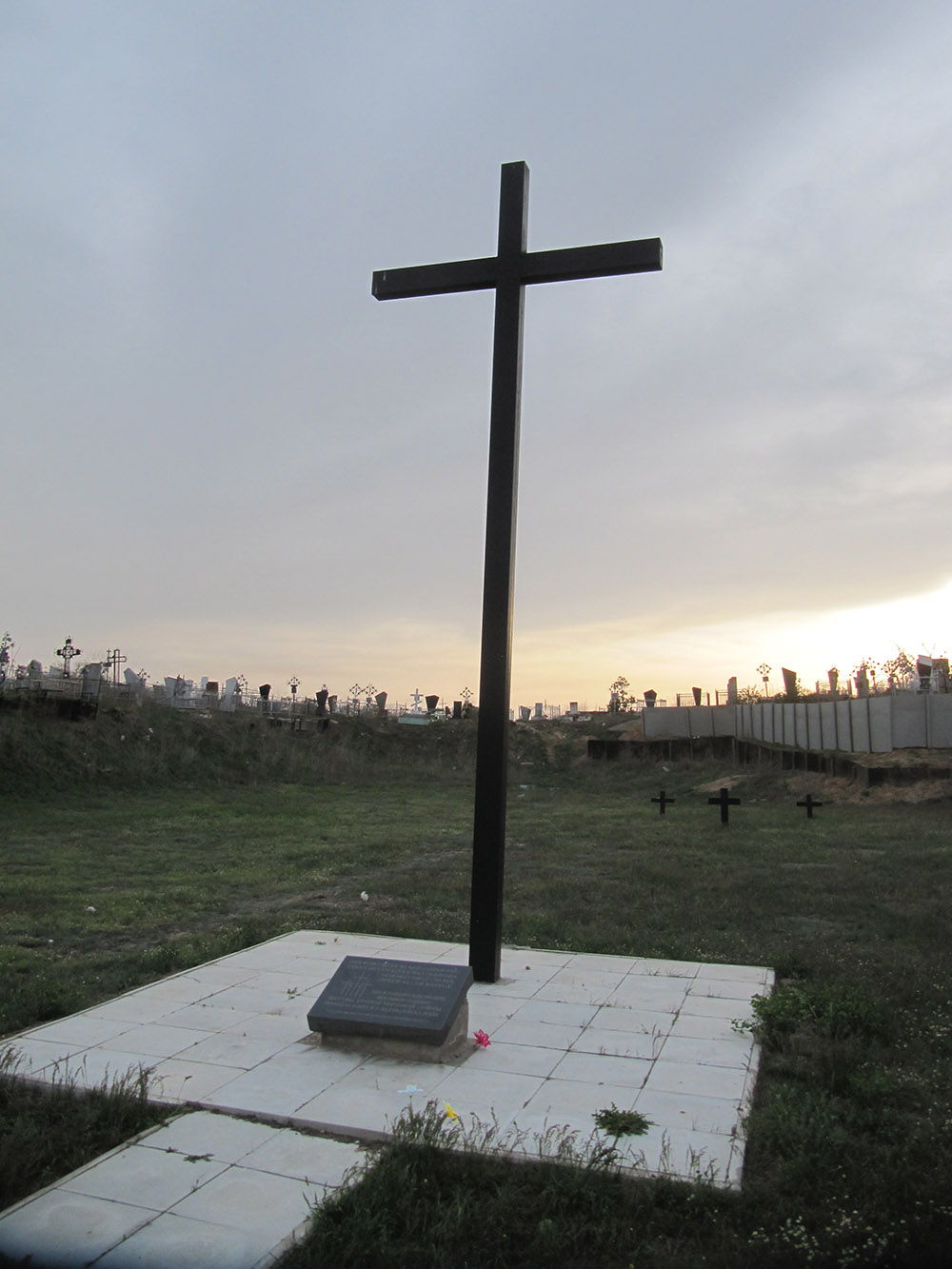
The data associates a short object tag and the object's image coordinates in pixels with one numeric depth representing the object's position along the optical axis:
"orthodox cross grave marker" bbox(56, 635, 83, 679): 31.55
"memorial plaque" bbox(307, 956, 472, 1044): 4.89
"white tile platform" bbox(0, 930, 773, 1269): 3.21
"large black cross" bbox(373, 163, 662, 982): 6.31
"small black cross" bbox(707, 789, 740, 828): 17.25
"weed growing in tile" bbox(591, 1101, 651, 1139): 3.93
